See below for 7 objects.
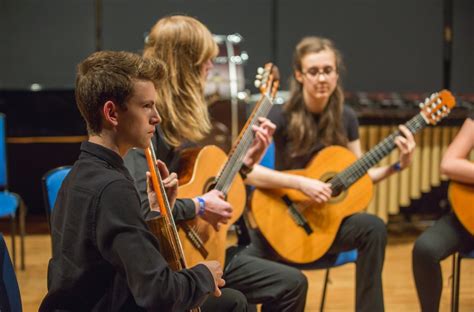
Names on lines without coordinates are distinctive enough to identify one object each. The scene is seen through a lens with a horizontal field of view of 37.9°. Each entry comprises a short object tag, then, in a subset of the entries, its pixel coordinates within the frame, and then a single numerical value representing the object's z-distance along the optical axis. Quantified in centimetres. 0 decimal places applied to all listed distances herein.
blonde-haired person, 250
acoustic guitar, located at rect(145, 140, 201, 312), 177
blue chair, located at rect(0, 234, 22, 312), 194
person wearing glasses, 302
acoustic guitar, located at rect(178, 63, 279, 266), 248
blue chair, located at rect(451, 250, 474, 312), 308
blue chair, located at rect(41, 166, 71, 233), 247
